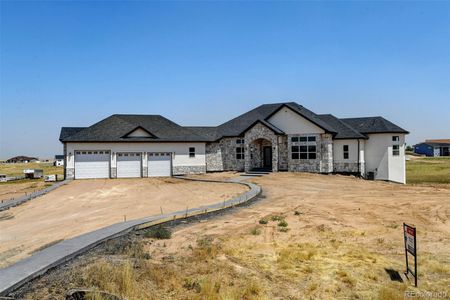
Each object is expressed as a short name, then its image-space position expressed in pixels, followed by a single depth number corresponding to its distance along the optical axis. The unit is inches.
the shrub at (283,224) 454.2
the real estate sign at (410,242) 264.7
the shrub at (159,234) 398.0
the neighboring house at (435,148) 3542.6
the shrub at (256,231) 416.3
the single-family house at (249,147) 1171.9
